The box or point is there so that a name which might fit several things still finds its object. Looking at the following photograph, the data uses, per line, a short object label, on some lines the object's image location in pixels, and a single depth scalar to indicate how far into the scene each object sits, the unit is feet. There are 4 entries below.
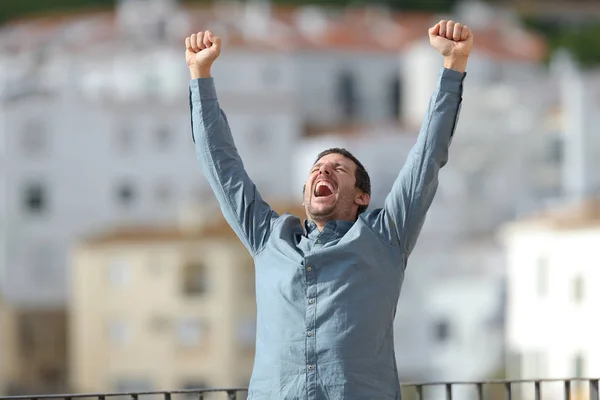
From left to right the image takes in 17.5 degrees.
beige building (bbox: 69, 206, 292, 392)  228.84
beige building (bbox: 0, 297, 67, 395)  253.24
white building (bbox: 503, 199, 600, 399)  148.15
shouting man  24.02
